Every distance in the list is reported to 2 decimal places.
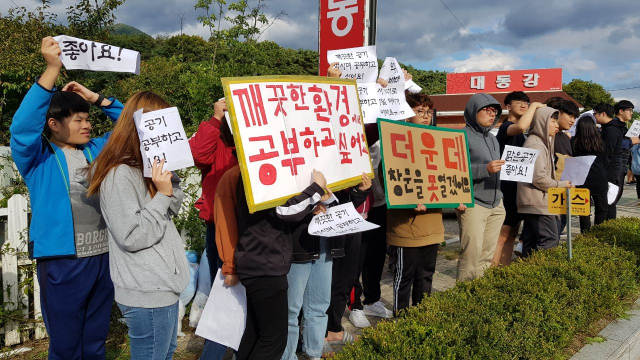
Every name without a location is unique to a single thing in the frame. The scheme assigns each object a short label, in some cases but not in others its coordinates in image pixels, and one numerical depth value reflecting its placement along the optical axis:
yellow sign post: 4.15
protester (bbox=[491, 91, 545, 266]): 5.22
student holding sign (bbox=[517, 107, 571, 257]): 4.77
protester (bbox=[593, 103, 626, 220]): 6.63
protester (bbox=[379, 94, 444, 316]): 3.81
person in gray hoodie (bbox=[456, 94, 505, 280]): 4.34
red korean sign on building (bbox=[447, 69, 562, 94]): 34.75
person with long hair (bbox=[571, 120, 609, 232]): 5.95
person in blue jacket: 2.28
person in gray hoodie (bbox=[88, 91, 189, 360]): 2.12
